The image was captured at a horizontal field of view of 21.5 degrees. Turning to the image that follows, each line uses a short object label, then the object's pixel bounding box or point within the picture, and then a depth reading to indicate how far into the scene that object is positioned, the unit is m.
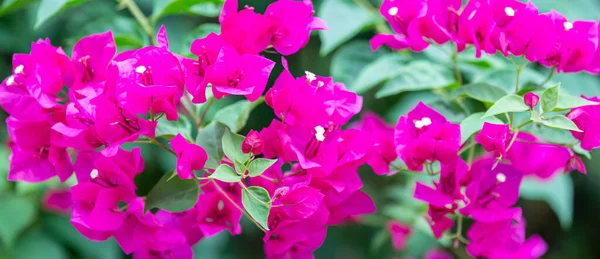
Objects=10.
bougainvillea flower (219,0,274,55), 0.87
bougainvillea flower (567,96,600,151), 0.88
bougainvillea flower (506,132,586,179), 1.00
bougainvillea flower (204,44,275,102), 0.85
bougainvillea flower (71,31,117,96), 0.88
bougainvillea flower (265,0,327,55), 0.88
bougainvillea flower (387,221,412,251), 1.17
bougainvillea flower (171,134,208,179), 0.84
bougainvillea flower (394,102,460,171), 0.87
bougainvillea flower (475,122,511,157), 0.86
